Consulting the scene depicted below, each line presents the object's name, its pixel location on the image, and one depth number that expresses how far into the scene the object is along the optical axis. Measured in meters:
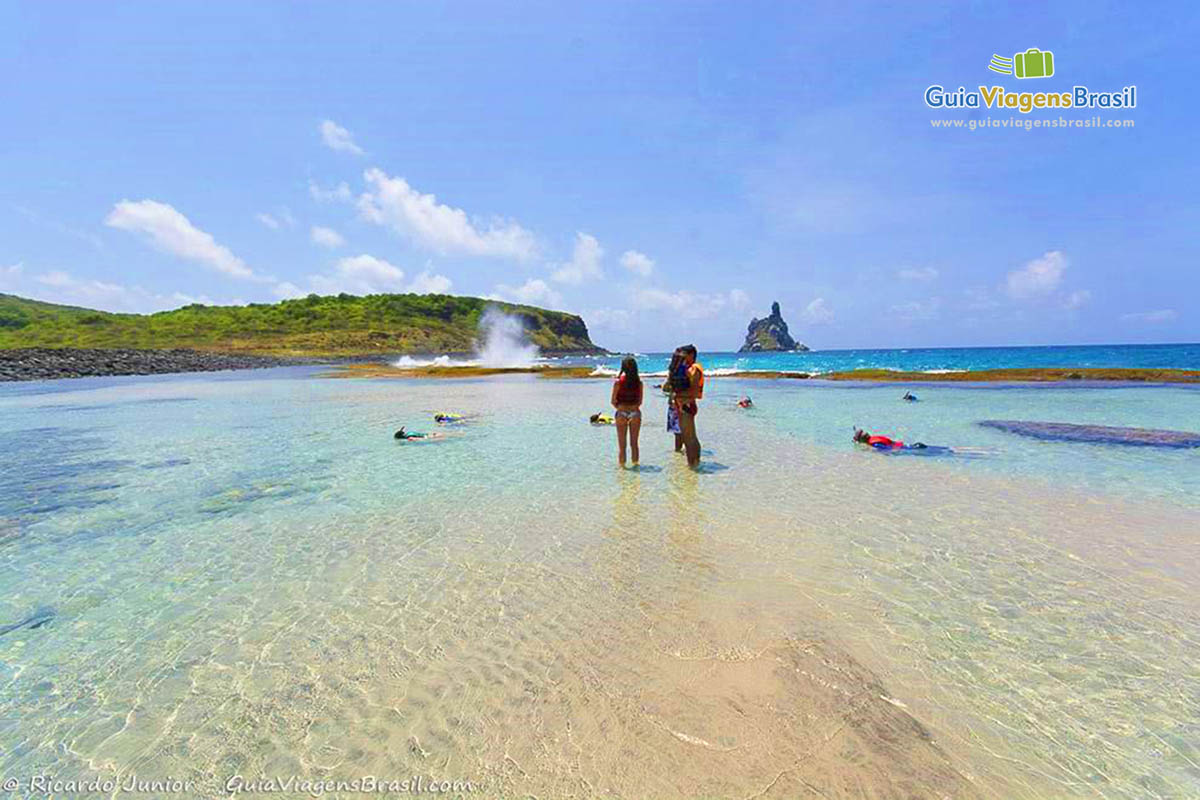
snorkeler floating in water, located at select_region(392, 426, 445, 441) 17.77
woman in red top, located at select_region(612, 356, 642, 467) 13.67
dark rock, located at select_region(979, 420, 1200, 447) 16.39
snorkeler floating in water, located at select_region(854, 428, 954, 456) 15.84
